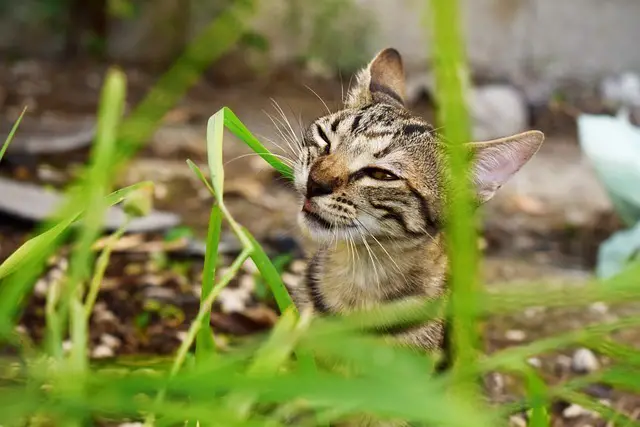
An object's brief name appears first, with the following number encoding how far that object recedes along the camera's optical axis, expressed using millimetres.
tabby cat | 1414
